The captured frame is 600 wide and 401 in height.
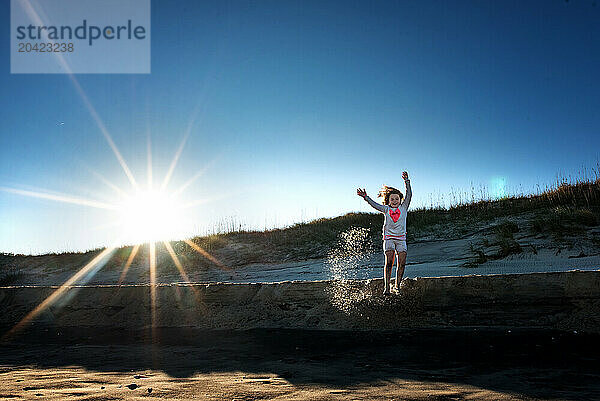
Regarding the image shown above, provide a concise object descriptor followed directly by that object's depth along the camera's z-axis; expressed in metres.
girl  4.86
